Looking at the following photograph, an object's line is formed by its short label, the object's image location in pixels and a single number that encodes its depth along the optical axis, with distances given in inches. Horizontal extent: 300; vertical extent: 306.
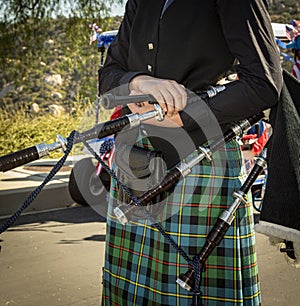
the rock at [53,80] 990.5
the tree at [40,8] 537.6
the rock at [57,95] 963.6
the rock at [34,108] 808.8
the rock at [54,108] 848.1
